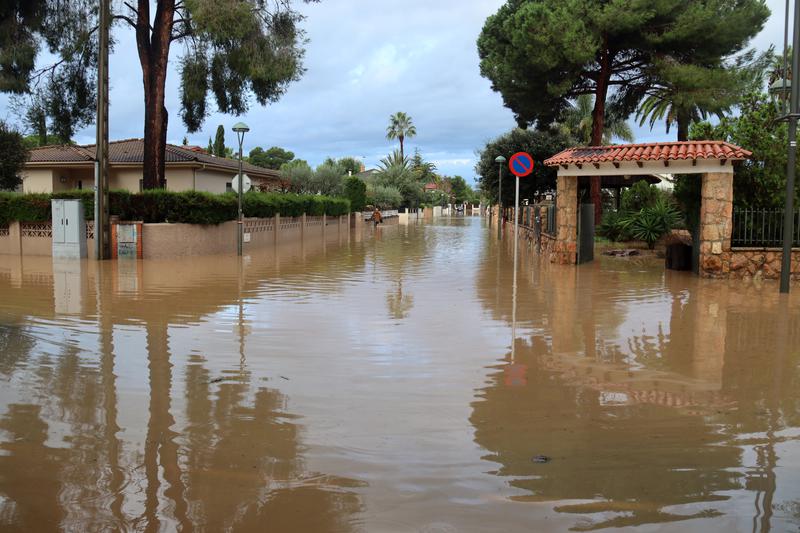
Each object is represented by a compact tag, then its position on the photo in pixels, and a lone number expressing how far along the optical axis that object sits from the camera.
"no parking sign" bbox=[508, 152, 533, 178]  16.66
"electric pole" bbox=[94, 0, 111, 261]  19.81
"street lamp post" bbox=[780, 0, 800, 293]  12.58
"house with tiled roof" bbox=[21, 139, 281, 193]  35.06
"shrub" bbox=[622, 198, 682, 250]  23.86
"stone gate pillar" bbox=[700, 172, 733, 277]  16.50
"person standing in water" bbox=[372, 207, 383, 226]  56.38
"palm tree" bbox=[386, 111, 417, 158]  104.19
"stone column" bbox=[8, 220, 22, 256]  23.59
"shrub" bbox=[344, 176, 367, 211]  55.78
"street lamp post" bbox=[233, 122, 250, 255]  22.58
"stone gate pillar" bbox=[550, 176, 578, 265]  19.73
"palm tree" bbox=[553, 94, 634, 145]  54.94
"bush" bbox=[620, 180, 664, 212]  27.50
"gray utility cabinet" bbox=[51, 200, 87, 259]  21.50
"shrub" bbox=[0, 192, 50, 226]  23.27
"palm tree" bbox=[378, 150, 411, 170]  84.56
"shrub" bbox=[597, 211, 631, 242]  26.00
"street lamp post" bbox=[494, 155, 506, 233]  37.10
